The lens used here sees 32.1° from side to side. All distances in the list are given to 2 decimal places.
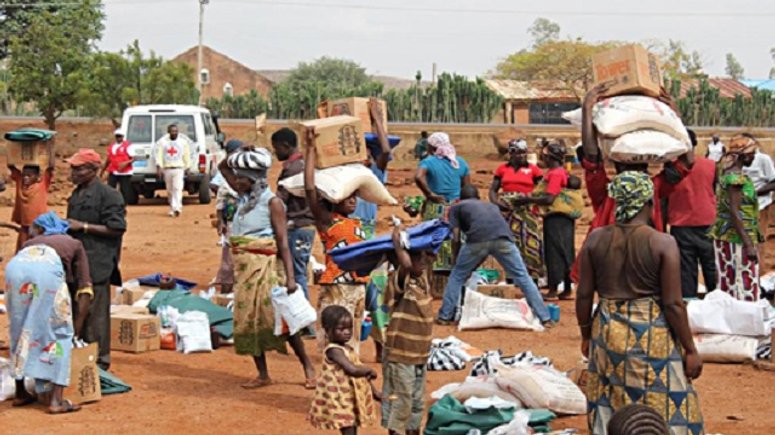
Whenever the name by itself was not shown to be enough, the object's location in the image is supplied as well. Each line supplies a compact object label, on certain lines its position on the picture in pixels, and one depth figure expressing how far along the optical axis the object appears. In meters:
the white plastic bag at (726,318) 10.55
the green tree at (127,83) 39.09
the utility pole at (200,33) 53.19
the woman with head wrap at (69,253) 8.82
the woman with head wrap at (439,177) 13.27
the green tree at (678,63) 70.94
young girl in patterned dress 7.45
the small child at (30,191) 11.09
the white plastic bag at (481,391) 8.50
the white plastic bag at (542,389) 8.48
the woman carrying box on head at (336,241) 8.87
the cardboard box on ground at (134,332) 11.12
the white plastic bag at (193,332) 11.23
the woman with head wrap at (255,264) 9.45
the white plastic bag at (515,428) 7.44
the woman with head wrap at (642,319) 6.11
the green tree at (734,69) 132.38
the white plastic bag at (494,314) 12.30
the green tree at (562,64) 63.16
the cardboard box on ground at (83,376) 9.02
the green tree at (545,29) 108.25
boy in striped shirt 7.61
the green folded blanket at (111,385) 9.58
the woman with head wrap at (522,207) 13.75
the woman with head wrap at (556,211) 13.45
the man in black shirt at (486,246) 12.16
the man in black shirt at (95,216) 9.66
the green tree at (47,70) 38.59
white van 25.53
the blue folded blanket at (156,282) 13.46
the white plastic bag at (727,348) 10.45
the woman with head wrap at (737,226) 11.22
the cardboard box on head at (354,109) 11.10
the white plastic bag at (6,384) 9.12
